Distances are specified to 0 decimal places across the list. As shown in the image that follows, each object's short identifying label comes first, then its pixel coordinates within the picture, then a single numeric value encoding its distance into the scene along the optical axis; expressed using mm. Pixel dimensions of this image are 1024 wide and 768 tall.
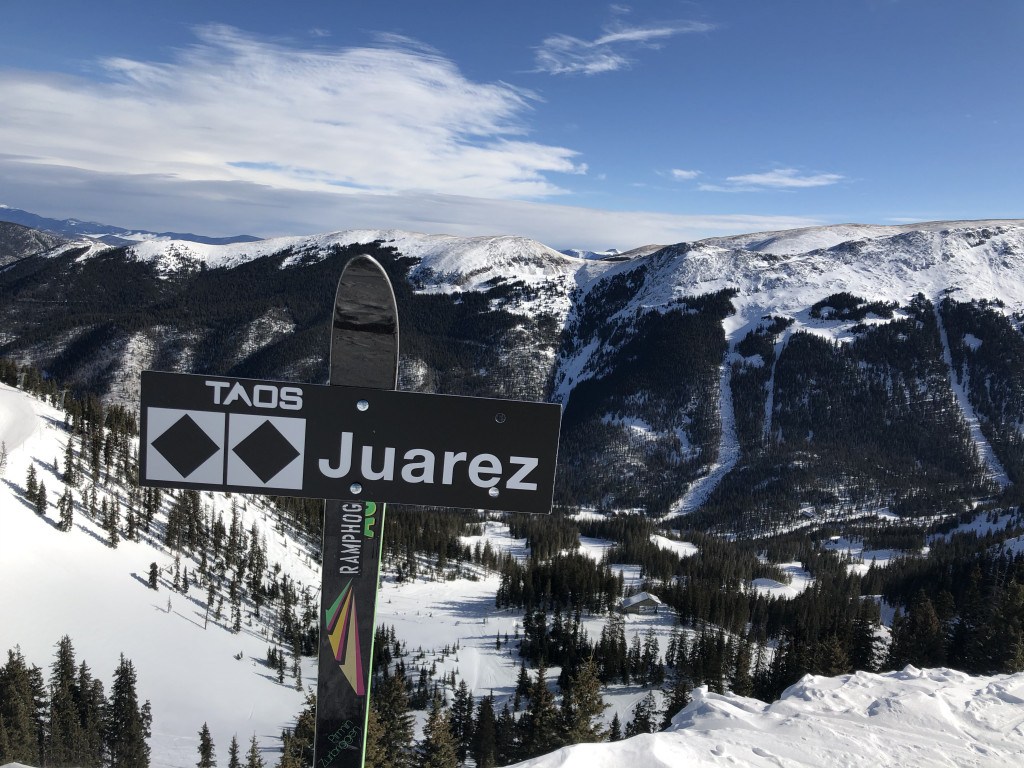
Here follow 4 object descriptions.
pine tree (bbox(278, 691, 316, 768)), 19453
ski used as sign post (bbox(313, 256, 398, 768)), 3428
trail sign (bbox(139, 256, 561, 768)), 3398
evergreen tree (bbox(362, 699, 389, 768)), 18570
